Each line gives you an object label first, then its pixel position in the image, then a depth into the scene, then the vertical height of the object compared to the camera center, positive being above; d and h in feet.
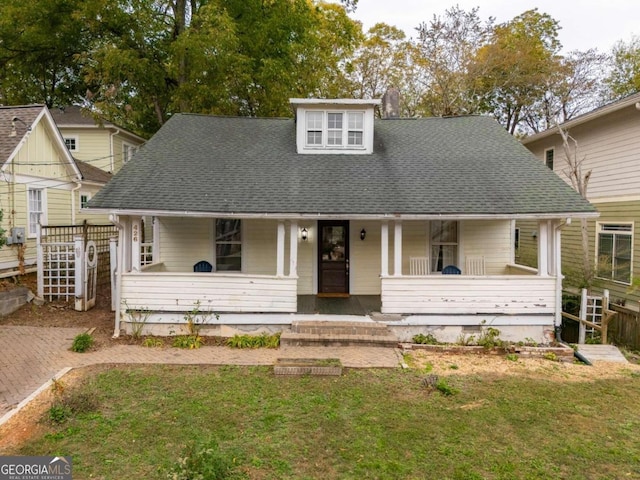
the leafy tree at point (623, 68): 78.02 +33.85
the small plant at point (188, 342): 26.35 -7.55
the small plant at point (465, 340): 27.61 -7.57
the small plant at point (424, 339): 27.50 -7.53
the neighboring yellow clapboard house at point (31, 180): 37.65 +5.55
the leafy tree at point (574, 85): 75.87 +29.96
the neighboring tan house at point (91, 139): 67.15 +16.11
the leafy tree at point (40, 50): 54.85 +30.48
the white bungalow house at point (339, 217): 27.86 +1.13
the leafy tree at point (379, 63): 82.74 +36.25
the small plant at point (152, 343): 26.45 -7.63
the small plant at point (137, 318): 27.78 -6.21
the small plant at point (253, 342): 26.61 -7.55
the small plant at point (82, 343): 24.85 -7.27
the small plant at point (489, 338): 26.73 -7.38
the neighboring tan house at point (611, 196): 36.45 +3.87
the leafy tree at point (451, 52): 73.20 +34.65
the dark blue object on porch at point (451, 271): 33.99 -3.29
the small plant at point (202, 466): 11.80 -7.31
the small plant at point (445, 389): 19.54 -7.91
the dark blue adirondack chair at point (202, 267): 33.96 -3.10
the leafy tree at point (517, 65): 75.41 +33.31
